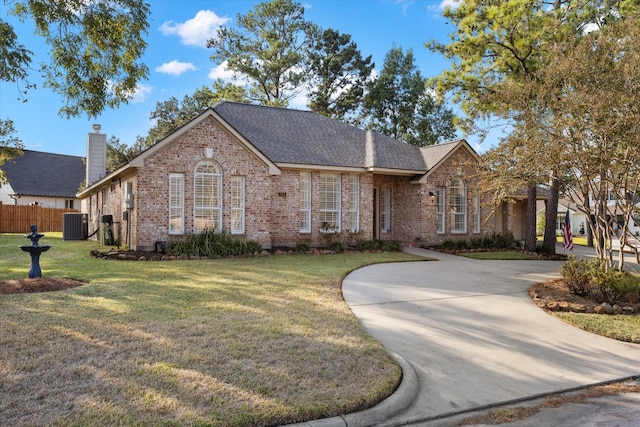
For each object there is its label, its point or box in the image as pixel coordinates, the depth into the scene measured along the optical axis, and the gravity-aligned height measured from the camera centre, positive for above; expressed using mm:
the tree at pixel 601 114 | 9031 +2293
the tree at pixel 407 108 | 39250 +10265
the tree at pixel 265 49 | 34906 +13818
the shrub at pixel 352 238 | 18391 -580
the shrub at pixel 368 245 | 17594 -833
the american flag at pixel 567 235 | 15505 -384
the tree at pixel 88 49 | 8930 +3743
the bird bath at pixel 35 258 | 9016 -710
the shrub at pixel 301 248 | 16391 -905
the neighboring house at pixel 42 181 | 36312 +3510
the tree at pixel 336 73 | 37781 +12975
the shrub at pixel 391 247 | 17625 -904
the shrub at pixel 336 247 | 16766 -871
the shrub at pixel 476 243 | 19516 -819
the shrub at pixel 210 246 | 14102 -719
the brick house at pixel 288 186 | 14891 +1479
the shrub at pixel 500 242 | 20031 -794
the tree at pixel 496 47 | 16592 +6985
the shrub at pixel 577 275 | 9719 -1113
